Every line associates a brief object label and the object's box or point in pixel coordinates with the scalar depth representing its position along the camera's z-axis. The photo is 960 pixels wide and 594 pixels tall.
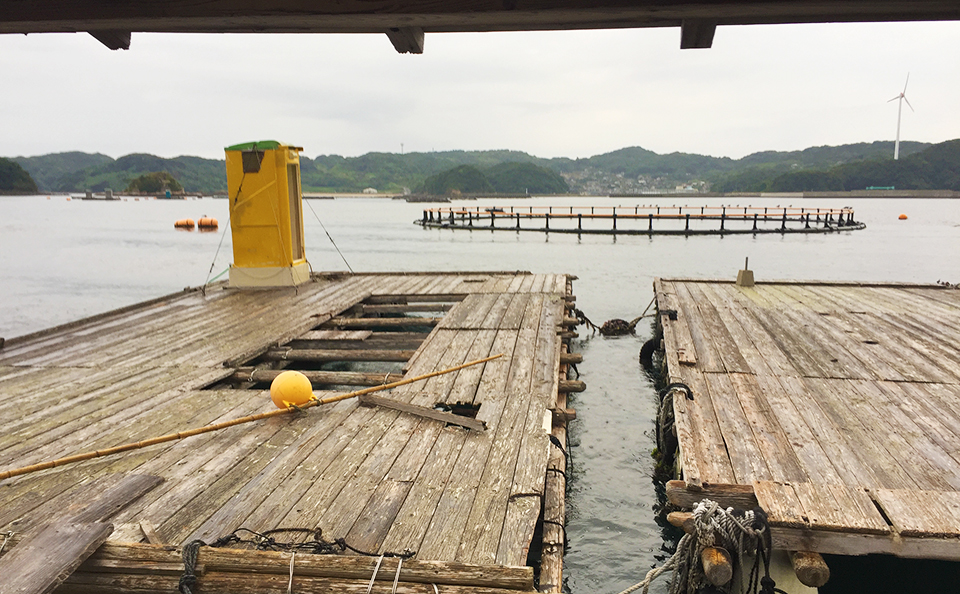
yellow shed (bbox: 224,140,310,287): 10.94
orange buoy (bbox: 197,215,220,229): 57.79
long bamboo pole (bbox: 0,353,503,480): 3.87
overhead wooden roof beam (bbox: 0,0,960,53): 2.77
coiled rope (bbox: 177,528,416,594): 2.90
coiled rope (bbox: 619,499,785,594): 3.32
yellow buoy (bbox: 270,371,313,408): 5.09
